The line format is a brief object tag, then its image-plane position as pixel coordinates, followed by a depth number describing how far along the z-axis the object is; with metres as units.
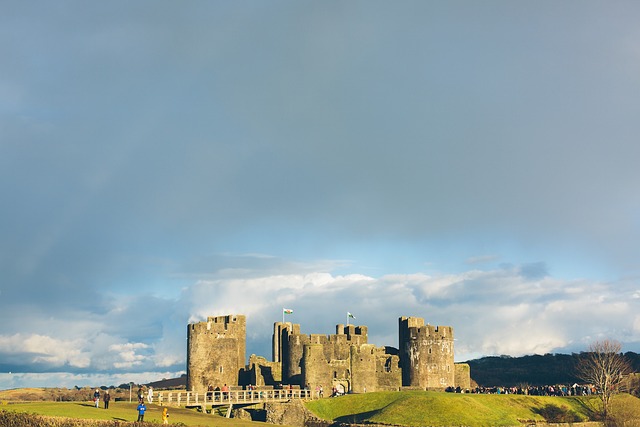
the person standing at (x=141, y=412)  57.00
